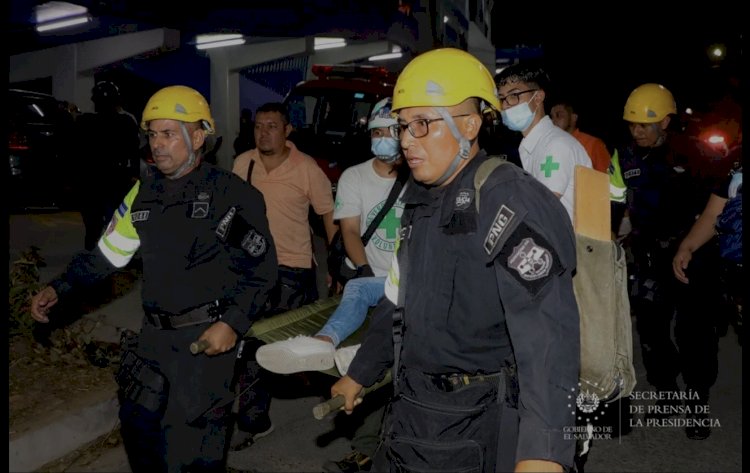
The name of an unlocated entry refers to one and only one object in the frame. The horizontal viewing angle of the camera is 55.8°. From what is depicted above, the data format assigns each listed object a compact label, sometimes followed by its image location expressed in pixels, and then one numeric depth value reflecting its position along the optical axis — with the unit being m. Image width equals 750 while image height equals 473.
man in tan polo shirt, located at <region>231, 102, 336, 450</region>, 5.09
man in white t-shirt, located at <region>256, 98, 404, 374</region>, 3.91
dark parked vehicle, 11.71
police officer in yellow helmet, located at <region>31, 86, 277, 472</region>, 3.53
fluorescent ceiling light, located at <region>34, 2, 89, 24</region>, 13.71
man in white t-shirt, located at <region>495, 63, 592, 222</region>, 3.96
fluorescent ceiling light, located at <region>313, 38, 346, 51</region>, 22.38
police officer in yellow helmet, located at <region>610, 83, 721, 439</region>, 5.08
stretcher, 3.62
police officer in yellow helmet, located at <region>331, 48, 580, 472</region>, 2.09
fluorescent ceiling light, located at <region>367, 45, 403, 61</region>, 25.12
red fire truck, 11.68
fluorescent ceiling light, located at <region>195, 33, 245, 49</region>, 18.30
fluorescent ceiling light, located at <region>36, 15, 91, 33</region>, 14.50
